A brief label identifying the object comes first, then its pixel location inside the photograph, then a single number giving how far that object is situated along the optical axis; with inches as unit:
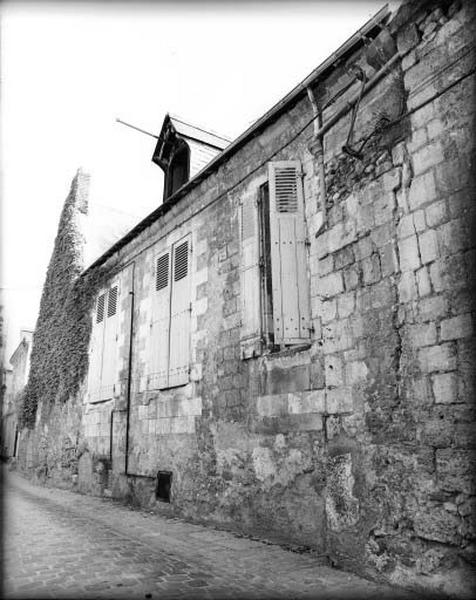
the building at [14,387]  850.1
